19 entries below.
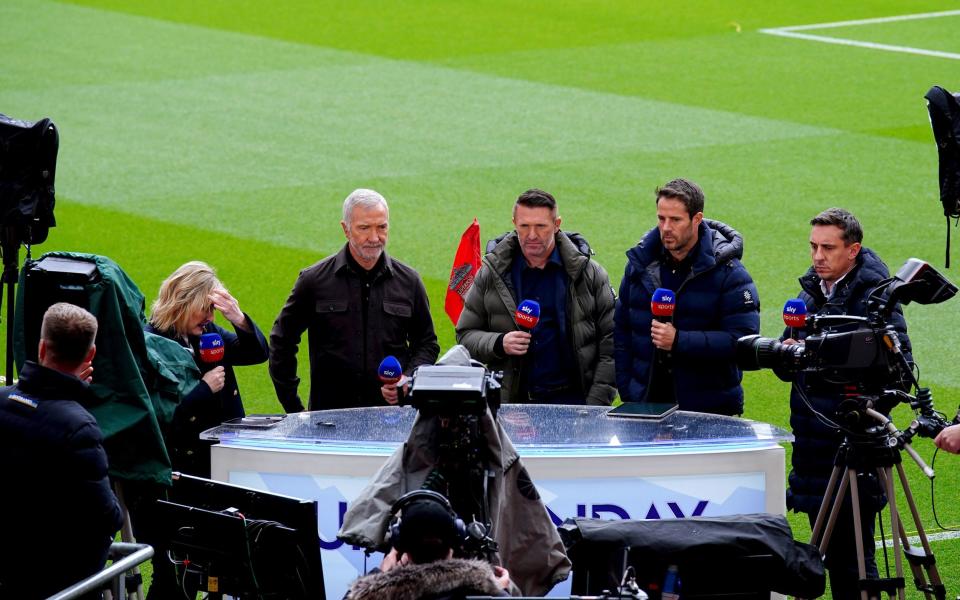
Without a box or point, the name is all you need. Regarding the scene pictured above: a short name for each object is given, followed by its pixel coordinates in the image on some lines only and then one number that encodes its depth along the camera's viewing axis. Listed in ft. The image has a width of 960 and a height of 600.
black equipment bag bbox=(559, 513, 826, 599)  36.68
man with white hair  50.71
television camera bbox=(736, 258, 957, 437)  40.37
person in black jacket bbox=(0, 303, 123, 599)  34.81
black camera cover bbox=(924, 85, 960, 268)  48.80
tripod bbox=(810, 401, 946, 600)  40.88
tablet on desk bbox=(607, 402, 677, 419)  44.34
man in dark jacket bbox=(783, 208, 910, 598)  44.65
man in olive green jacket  50.49
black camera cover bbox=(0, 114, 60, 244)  45.65
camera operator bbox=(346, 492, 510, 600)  30.42
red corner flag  60.23
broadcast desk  40.88
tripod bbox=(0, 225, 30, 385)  45.85
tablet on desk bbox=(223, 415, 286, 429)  44.42
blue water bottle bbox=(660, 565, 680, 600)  34.83
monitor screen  35.63
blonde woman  46.11
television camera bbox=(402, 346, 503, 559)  33.86
